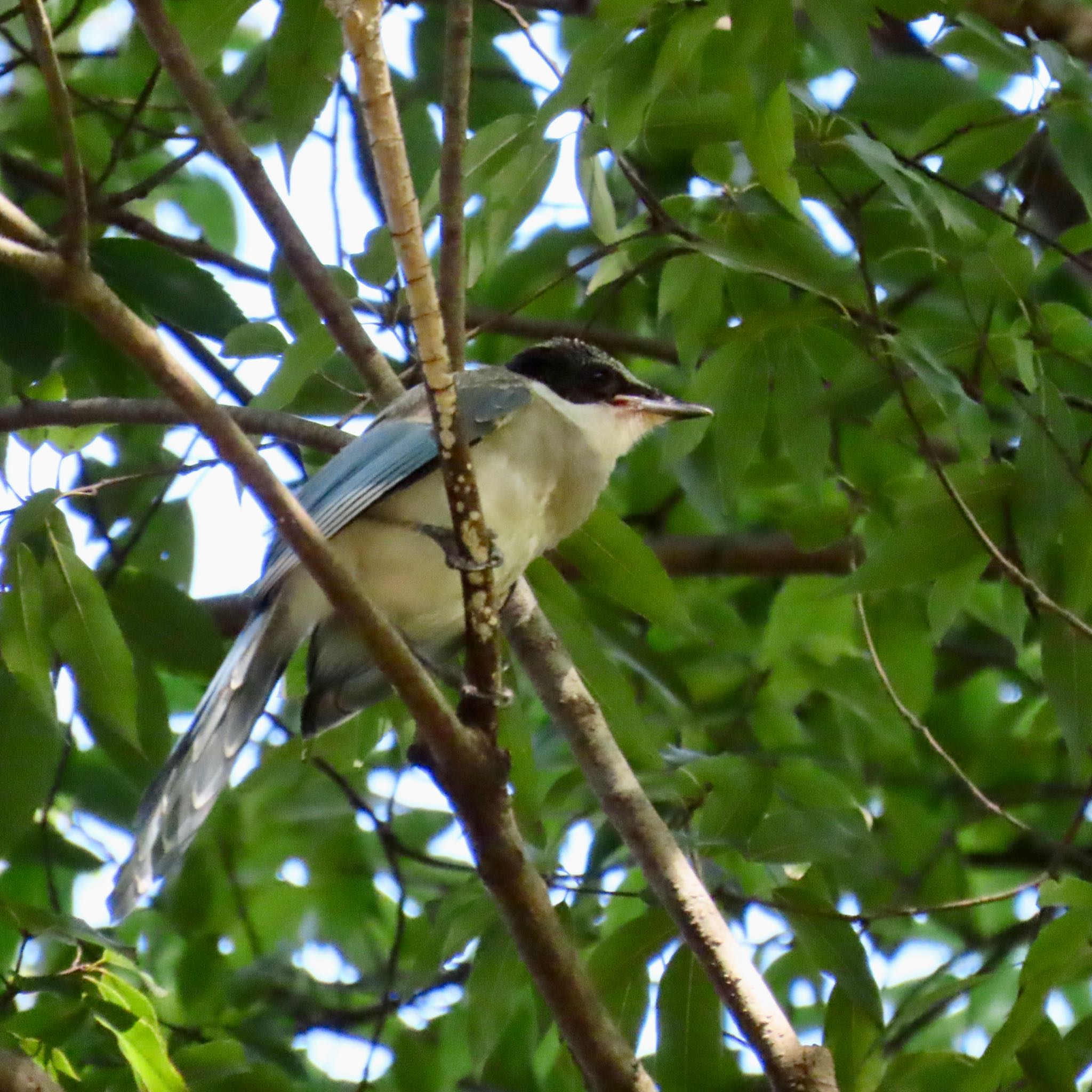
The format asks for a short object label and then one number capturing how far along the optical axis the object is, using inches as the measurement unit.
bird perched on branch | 230.4
